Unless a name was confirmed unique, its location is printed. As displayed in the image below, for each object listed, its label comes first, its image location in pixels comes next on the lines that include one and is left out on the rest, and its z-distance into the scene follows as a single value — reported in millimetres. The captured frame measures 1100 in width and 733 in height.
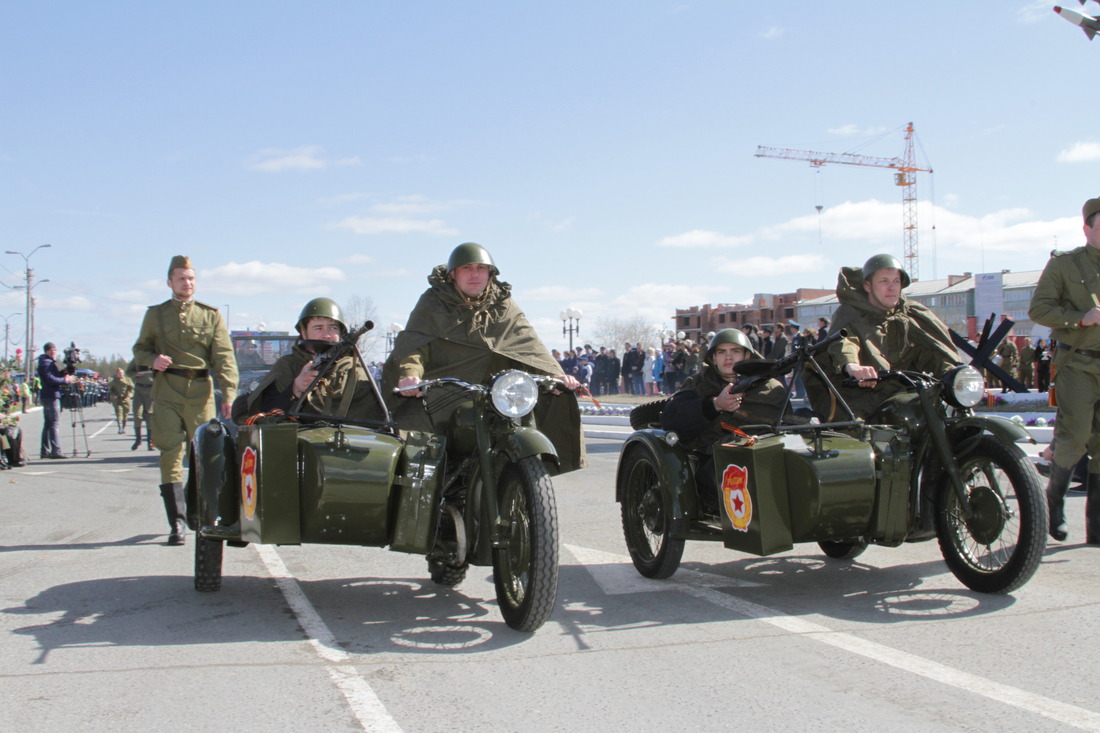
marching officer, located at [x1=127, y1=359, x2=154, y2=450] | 17519
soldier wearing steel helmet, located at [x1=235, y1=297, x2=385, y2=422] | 5941
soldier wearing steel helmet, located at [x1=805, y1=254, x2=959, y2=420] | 6074
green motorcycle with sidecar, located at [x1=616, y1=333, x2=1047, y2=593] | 4961
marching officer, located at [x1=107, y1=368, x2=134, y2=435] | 27375
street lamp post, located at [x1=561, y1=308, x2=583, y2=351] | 46312
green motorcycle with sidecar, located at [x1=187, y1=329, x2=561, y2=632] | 4715
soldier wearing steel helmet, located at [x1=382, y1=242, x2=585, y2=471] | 5711
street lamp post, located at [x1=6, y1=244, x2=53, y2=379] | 65137
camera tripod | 20172
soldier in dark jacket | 5871
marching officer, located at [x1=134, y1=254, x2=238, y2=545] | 7699
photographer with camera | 16906
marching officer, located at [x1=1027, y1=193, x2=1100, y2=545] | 6492
